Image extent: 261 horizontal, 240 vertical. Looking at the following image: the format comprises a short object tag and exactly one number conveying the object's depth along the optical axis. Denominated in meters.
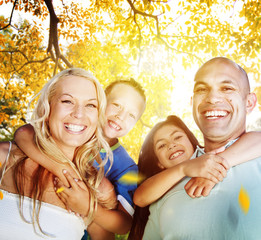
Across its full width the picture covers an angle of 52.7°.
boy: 0.72
